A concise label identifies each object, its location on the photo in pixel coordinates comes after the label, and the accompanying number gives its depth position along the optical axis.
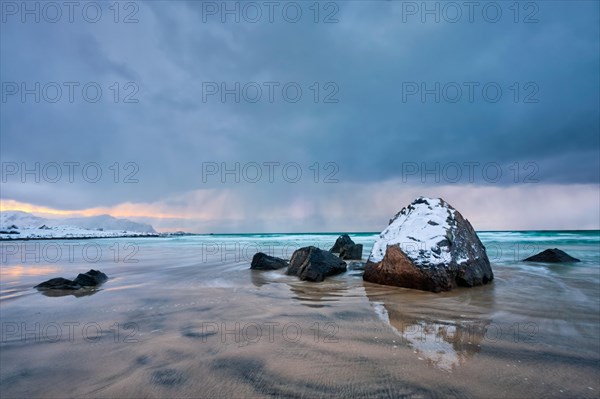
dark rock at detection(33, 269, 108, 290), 5.60
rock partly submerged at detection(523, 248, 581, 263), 9.03
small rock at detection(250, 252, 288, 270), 8.29
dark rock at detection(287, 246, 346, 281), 6.67
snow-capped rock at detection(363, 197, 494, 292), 5.31
